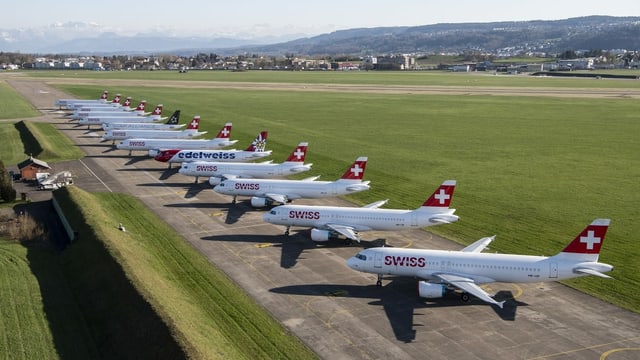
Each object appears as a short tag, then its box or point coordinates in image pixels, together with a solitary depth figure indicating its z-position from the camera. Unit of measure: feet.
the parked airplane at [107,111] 561.43
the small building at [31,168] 317.63
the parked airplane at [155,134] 441.68
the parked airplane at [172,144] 398.21
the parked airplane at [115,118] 536.01
